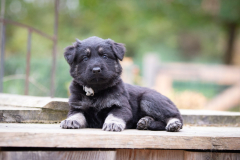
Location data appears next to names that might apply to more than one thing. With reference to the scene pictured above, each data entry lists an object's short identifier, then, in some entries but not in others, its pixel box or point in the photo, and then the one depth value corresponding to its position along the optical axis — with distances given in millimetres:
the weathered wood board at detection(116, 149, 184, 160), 3045
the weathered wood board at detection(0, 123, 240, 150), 2693
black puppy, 3654
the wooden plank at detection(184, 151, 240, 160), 3043
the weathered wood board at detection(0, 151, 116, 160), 2682
